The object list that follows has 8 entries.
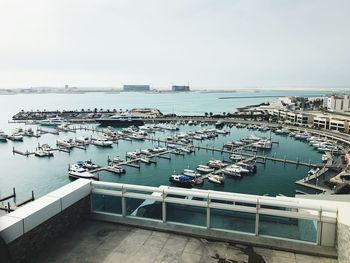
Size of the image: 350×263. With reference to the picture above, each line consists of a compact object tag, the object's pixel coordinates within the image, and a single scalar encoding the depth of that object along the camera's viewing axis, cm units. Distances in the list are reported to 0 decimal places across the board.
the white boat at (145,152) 6365
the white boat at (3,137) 8798
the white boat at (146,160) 5812
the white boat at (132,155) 6147
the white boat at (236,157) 5961
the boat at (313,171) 5048
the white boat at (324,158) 5978
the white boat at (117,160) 5853
